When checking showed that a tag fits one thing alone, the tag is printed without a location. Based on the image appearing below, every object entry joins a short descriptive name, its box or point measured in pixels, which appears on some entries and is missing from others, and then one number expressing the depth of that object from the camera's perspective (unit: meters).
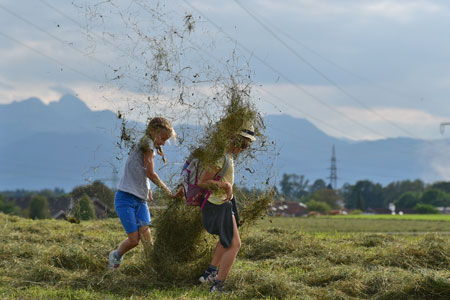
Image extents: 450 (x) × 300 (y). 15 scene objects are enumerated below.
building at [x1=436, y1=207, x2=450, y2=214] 126.00
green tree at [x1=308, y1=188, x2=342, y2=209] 119.62
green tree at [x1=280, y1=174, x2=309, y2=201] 160.75
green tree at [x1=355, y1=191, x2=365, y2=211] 132.04
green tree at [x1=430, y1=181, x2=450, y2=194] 146.41
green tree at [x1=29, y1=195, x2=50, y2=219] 69.56
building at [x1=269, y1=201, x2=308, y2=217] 95.19
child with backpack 6.02
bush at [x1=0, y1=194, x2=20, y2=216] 70.58
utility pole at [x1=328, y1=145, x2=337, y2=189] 125.89
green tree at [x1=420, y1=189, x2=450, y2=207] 131.25
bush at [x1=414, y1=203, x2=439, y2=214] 102.31
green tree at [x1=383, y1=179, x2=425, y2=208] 166.04
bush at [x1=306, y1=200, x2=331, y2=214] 94.00
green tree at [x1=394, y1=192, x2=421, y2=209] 130.25
